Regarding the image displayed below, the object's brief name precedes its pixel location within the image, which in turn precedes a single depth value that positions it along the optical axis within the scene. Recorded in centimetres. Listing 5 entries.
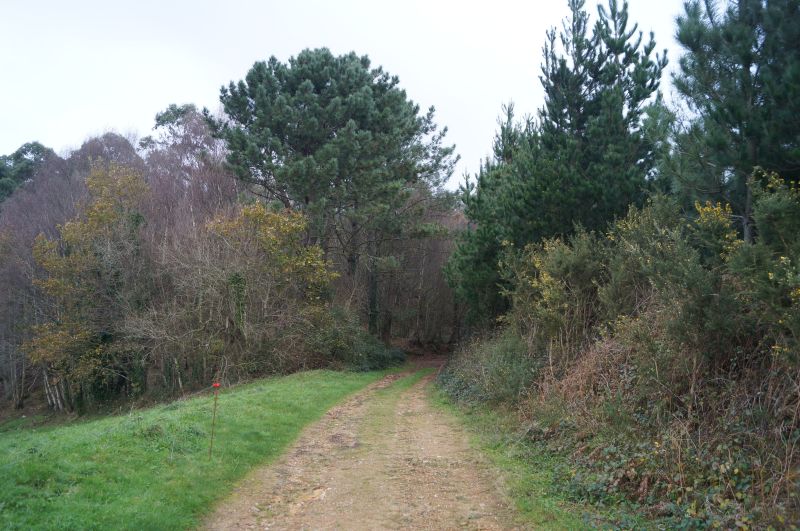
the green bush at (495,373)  1315
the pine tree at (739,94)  812
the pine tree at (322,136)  2570
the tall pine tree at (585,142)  1466
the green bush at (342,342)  2527
